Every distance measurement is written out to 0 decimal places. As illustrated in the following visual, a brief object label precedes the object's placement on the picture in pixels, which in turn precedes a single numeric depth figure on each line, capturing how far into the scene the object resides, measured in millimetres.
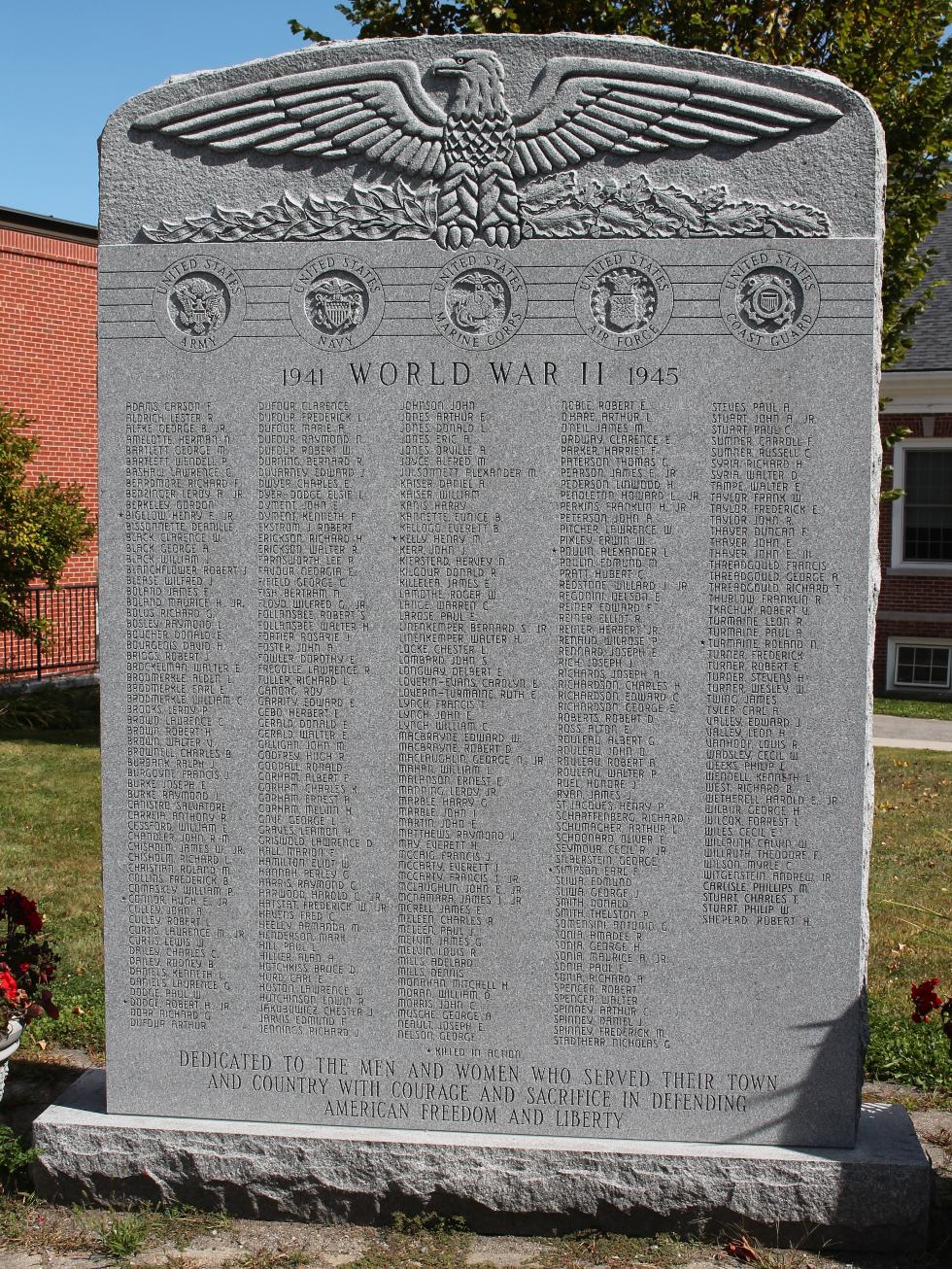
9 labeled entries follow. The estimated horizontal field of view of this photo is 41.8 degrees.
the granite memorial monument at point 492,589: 4375
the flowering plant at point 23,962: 4898
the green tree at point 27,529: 14656
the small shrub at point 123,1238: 4186
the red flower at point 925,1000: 4734
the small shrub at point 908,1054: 5512
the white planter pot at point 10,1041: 4613
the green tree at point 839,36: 10672
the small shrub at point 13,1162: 4570
